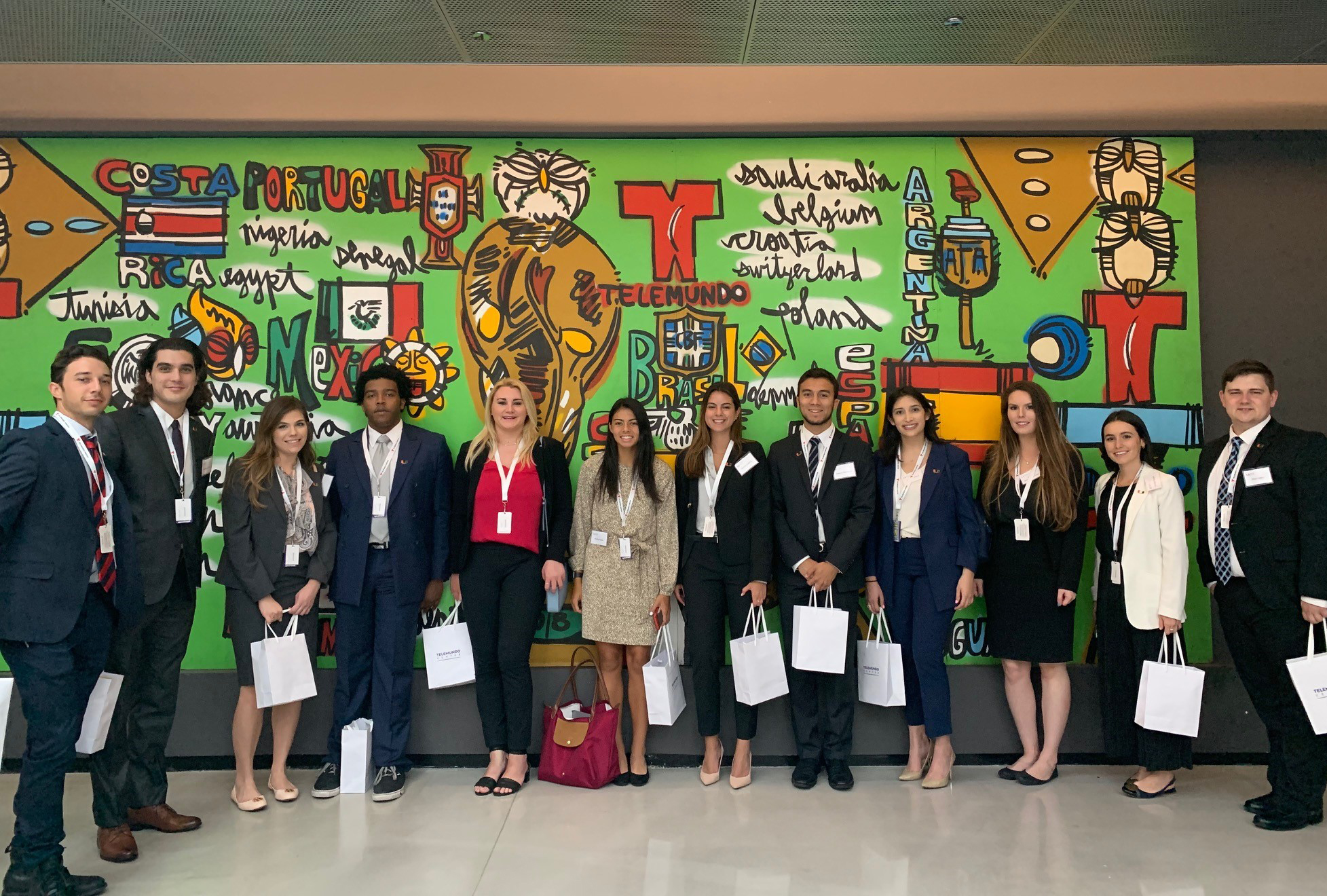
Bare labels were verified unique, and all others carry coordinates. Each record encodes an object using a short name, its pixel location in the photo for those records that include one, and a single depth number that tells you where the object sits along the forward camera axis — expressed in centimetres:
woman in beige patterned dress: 421
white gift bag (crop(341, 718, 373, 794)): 412
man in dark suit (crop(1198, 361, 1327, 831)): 372
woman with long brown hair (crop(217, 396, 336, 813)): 398
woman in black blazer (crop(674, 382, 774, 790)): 424
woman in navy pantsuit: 420
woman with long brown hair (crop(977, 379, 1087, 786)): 422
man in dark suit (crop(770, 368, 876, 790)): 419
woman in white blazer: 400
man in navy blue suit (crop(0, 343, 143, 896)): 291
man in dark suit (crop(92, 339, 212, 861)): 356
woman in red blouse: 416
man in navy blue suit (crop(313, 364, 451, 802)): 422
